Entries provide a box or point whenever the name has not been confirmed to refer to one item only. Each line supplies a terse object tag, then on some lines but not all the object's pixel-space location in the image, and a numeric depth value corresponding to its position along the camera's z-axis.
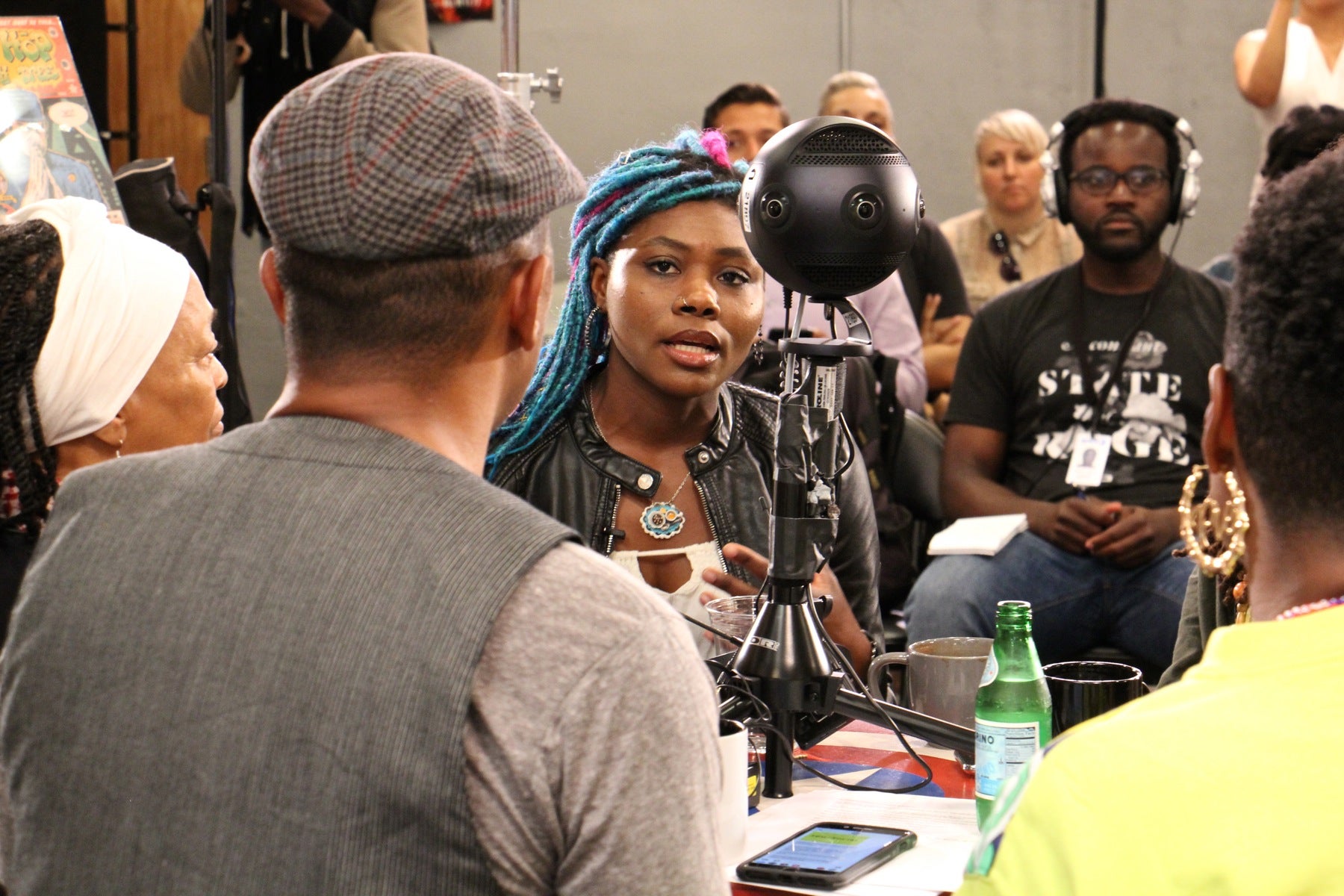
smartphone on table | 2.42
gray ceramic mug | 2.72
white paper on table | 2.43
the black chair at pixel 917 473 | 4.35
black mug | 2.61
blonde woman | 5.92
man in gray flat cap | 2.13
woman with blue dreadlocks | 3.05
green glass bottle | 2.51
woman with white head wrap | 2.74
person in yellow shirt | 2.03
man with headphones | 3.86
